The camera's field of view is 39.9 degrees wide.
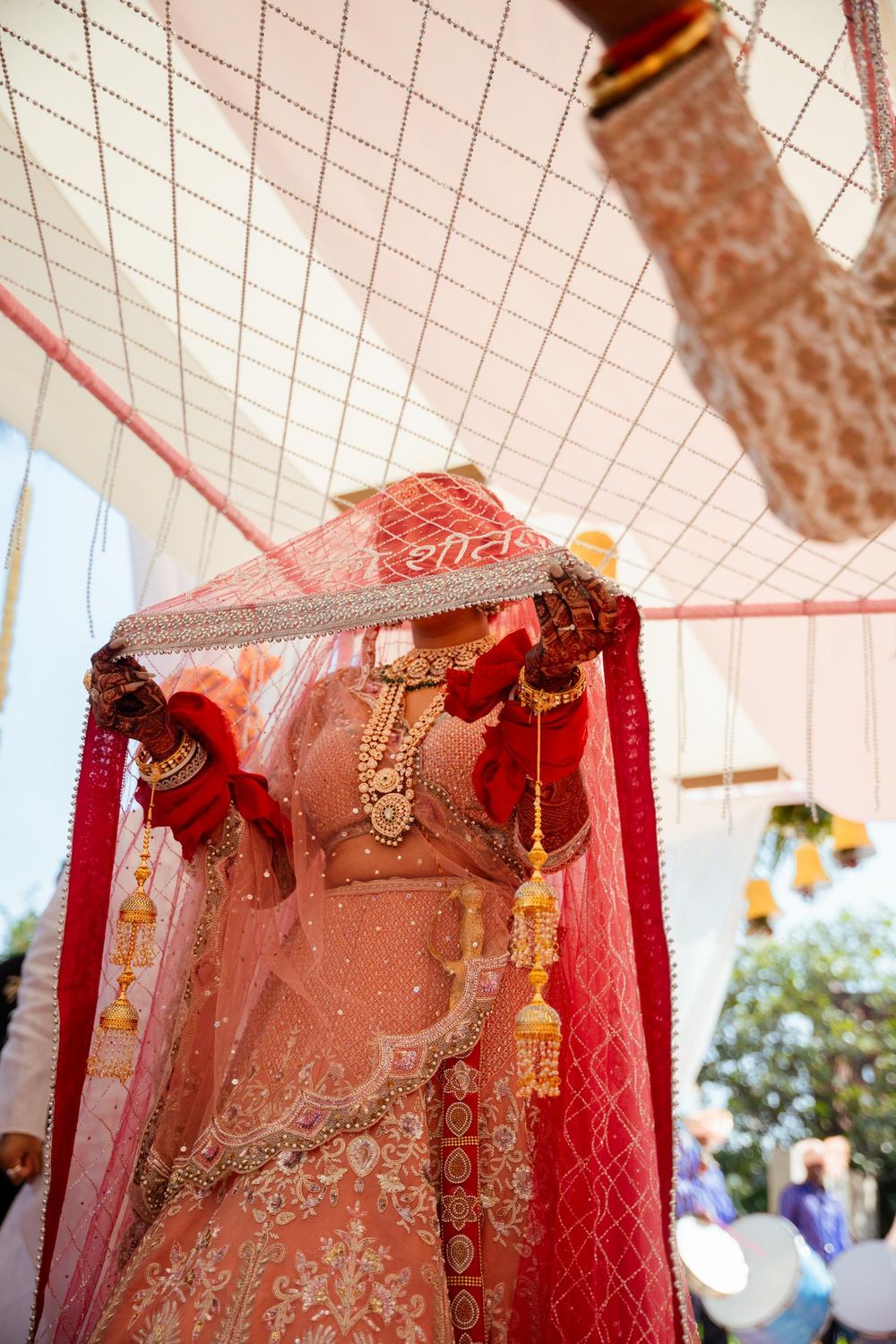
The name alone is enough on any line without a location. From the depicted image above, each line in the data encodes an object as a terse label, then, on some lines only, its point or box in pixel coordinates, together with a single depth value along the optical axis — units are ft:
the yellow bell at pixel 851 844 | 24.31
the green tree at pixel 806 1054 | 58.59
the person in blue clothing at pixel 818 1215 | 26.05
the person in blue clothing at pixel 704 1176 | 22.44
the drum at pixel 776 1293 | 21.04
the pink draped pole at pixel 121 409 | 8.21
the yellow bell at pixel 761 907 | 28.66
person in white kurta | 9.25
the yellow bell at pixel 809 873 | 25.16
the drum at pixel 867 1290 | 22.74
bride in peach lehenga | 6.09
